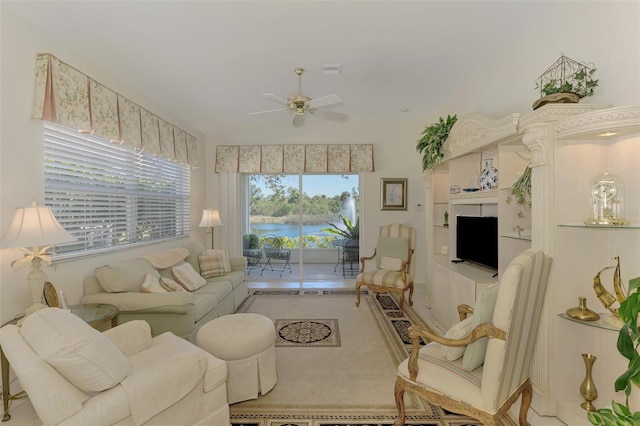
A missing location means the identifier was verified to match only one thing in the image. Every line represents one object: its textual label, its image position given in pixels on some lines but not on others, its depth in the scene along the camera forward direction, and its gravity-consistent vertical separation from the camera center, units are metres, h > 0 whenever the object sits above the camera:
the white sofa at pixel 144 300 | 2.97 -0.87
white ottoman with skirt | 2.35 -1.10
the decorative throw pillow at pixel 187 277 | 3.84 -0.86
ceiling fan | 3.31 +1.13
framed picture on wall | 5.99 +0.27
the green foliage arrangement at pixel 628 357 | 1.30 -0.67
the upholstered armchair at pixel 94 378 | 1.46 -0.88
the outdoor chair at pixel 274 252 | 6.33 -0.88
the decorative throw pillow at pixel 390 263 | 4.97 -0.90
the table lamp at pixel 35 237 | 2.20 -0.20
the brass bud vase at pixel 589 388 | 2.00 -1.15
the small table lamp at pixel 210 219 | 5.27 -0.18
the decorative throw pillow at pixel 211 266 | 4.48 -0.83
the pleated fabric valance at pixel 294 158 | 5.98 +0.94
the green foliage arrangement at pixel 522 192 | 2.44 +0.12
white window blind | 2.92 +0.20
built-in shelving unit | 1.96 -0.20
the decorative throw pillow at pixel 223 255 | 4.66 -0.71
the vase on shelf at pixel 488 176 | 3.13 +0.31
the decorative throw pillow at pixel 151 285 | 3.21 -0.79
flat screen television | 3.21 -0.36
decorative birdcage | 2.18 +0.93
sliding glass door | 6.21 -0.30
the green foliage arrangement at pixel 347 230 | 6.20 -0.44
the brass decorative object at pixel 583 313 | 1.95 -0.67
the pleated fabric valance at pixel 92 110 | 2.65 +1.01
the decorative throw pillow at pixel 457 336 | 1.86 -0.77
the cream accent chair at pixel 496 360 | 1.65 -0.87
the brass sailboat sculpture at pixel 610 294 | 1.84 -0.51
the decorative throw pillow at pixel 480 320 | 1.78 -0.64
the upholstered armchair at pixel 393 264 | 4.47 -0.89
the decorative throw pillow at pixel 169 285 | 3.51 -0.86
